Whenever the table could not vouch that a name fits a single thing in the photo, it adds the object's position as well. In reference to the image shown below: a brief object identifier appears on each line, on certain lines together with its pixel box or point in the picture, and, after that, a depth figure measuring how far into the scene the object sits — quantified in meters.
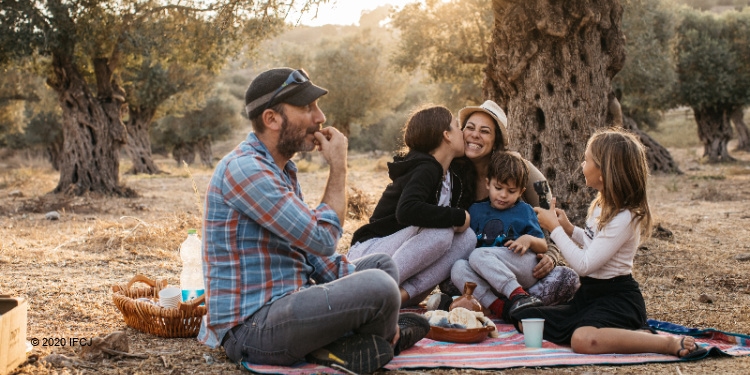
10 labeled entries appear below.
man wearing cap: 3.04
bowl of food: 3.88
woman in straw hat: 4.48
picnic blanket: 3.40
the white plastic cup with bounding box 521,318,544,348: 3.77
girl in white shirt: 3.68
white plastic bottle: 4.34
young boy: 4.30
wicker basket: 3.90
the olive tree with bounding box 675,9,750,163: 22.88
